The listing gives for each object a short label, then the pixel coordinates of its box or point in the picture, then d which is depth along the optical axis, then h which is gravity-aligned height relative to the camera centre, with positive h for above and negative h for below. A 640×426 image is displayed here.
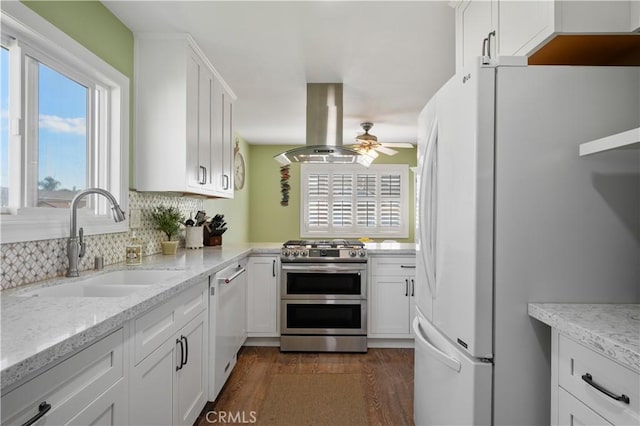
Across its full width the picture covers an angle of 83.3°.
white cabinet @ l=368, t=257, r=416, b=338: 3.28 -0.79
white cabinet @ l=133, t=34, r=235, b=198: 2.40 +0.65
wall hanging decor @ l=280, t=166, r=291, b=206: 6.43 +0.46
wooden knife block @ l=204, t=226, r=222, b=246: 3.50 -0.27
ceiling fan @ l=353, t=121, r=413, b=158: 4.47 +0.84
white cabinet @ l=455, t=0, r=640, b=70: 1.27 +0.71
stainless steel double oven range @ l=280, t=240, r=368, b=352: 3.20 -0.80
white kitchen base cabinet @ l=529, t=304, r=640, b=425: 0.85 -0.40
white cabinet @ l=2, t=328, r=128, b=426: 0.79 -0.46
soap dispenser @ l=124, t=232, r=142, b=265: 2.15 -0.27
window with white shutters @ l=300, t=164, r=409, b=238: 6.48 +0.20
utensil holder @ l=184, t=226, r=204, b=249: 3.17 -0.24
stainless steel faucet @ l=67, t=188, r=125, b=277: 1.67 -0.15
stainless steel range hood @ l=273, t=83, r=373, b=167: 3.32 +0.82
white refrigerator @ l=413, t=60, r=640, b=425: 1.26 -0.01
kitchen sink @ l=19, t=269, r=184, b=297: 1.52 -0.35
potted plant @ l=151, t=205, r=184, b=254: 2.71 -0.10
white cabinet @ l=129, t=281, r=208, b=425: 1.31 -0.67
